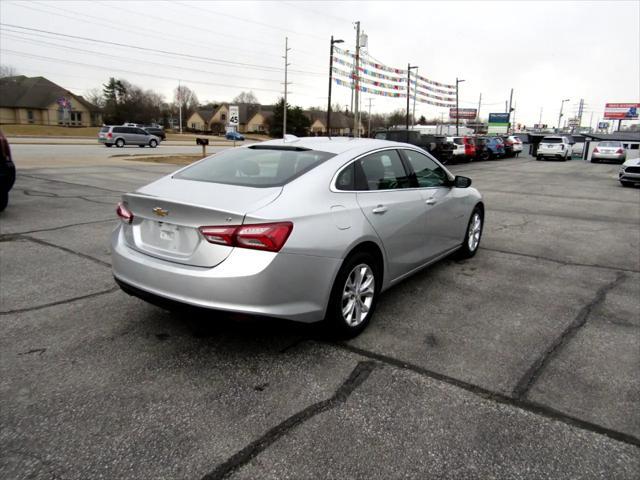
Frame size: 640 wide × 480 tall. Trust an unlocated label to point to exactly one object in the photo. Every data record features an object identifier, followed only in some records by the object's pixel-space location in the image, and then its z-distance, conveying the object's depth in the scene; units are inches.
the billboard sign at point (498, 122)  3611.5
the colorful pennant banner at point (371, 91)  1306.6
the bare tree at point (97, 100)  4160.4
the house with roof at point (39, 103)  3061.0
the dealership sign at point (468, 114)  4396.9
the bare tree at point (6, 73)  3551.2
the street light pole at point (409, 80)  1695.4
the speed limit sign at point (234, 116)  1181.0
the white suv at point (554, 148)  1385.3
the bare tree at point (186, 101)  4803.2
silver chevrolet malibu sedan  115.6
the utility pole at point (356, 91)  1307.8
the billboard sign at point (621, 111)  3873.0
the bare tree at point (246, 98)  5440.9
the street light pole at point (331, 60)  1274.6
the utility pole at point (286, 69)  2228.1
